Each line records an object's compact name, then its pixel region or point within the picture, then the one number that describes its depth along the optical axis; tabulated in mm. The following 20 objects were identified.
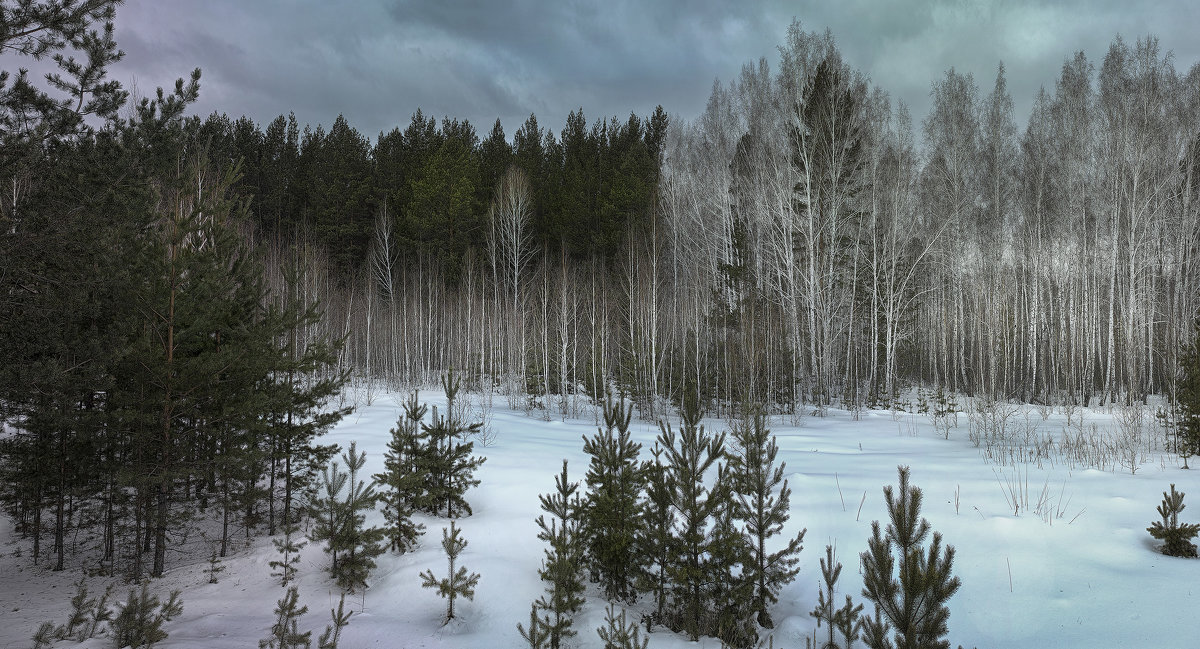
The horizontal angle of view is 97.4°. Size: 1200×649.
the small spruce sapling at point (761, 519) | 4656
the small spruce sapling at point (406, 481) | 6223
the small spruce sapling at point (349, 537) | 5738
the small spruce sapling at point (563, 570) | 4402
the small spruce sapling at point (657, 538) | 4867
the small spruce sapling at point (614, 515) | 5145
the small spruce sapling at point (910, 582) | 2678
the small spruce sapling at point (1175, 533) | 4441
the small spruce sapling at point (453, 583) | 5035
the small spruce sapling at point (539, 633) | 4027
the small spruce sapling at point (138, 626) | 4121
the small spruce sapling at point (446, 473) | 6738
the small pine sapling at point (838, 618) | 3775
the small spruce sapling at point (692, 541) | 4680
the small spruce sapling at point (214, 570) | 6379
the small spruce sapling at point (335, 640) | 3867
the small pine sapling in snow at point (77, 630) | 4494
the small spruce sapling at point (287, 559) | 6039
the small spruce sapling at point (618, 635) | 3719
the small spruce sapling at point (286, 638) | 4086
